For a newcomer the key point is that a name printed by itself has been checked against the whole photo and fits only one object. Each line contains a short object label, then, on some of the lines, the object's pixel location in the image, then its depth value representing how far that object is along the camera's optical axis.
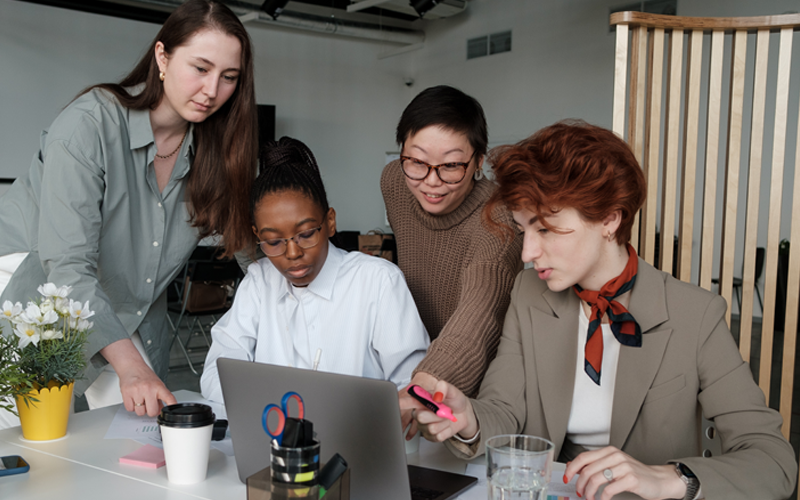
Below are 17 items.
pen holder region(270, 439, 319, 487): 0.83
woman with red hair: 1.32
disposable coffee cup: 1.19
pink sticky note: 1.29
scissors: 0.90
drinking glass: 0.98
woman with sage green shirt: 1.69
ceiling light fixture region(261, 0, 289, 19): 8.23
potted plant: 1.36
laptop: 1.02
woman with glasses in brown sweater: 1.57
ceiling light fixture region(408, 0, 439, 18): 8.31
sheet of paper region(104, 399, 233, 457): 1.42
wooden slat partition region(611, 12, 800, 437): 2.07
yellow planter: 1.42
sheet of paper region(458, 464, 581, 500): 1.15
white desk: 1.16
